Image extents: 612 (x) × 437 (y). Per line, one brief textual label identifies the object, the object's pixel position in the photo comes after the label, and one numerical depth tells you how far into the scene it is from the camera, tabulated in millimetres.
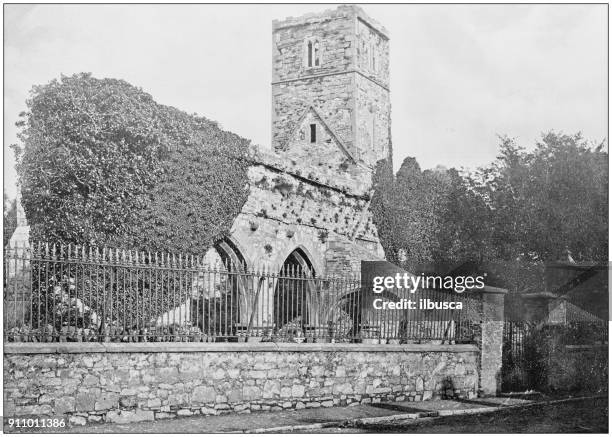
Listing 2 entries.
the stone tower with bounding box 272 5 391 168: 29500
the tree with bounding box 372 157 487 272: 24406
